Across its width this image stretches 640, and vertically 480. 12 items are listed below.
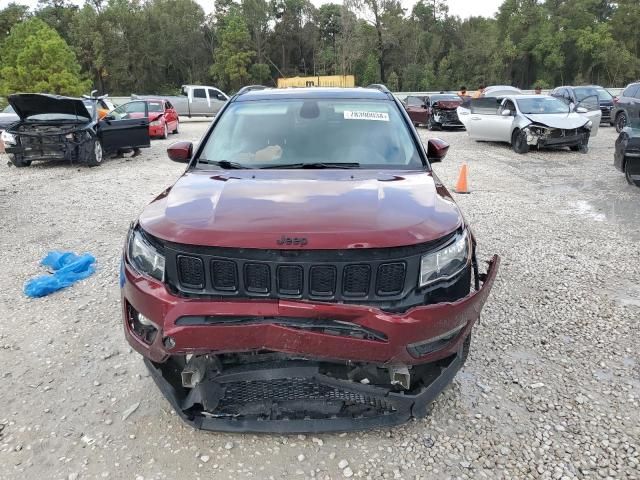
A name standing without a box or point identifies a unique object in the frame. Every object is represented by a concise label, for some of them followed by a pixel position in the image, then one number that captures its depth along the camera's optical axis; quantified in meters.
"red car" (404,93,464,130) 19.64
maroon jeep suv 2.25
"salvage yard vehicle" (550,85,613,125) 18.87
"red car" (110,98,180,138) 15.63
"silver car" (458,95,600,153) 12.61
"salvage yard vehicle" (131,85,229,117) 26.19
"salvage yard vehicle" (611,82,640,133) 15.23
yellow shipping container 32.07
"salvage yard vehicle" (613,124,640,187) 8.15
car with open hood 10.90
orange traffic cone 9.03
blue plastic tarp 4.54
